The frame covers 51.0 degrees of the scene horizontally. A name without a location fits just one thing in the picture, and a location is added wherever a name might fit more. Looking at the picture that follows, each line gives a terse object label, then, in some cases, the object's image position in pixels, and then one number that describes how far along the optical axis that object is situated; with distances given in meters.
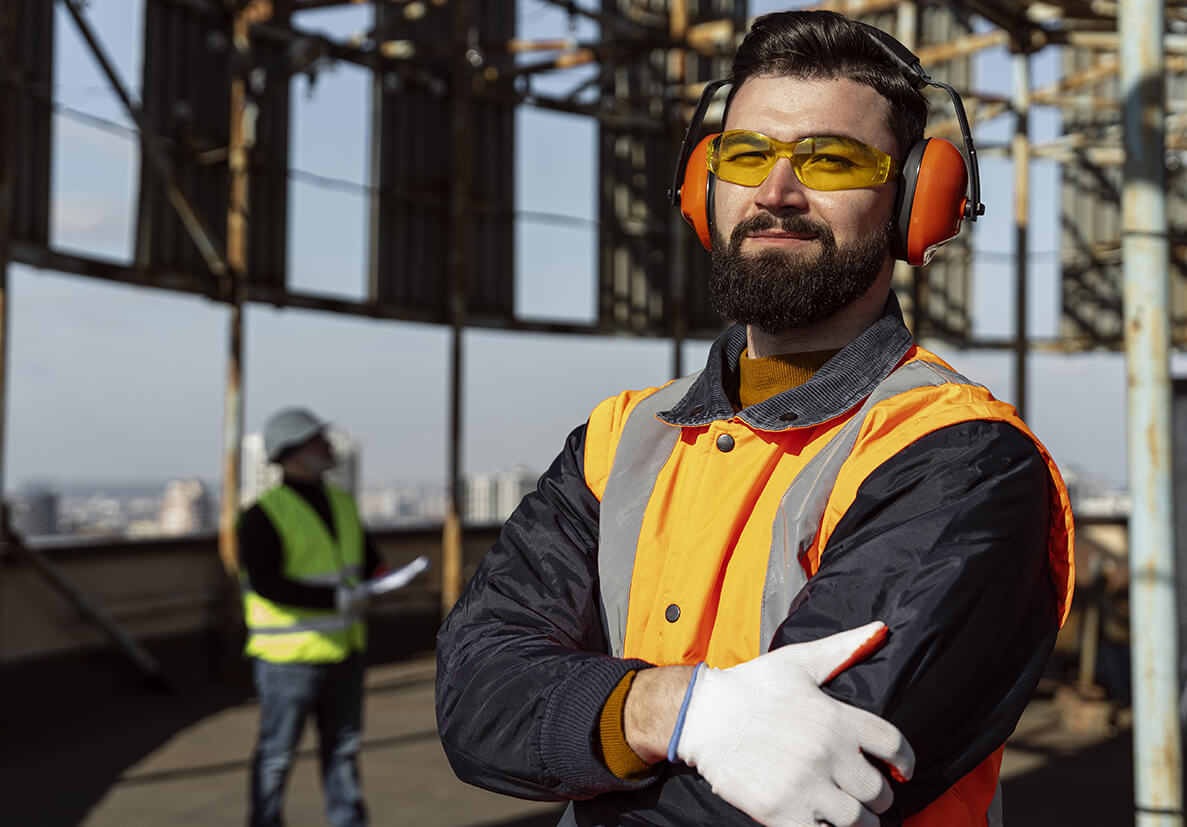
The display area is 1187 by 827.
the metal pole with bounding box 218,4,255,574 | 11.62
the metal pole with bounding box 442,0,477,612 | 13.73
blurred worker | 5.70
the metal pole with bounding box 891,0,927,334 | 11.20
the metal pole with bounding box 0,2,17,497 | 8.80
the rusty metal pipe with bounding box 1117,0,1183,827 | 4.07
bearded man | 1.52
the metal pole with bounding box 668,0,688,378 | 14.20
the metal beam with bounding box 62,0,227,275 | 10.48
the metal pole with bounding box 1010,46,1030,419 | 10.95
